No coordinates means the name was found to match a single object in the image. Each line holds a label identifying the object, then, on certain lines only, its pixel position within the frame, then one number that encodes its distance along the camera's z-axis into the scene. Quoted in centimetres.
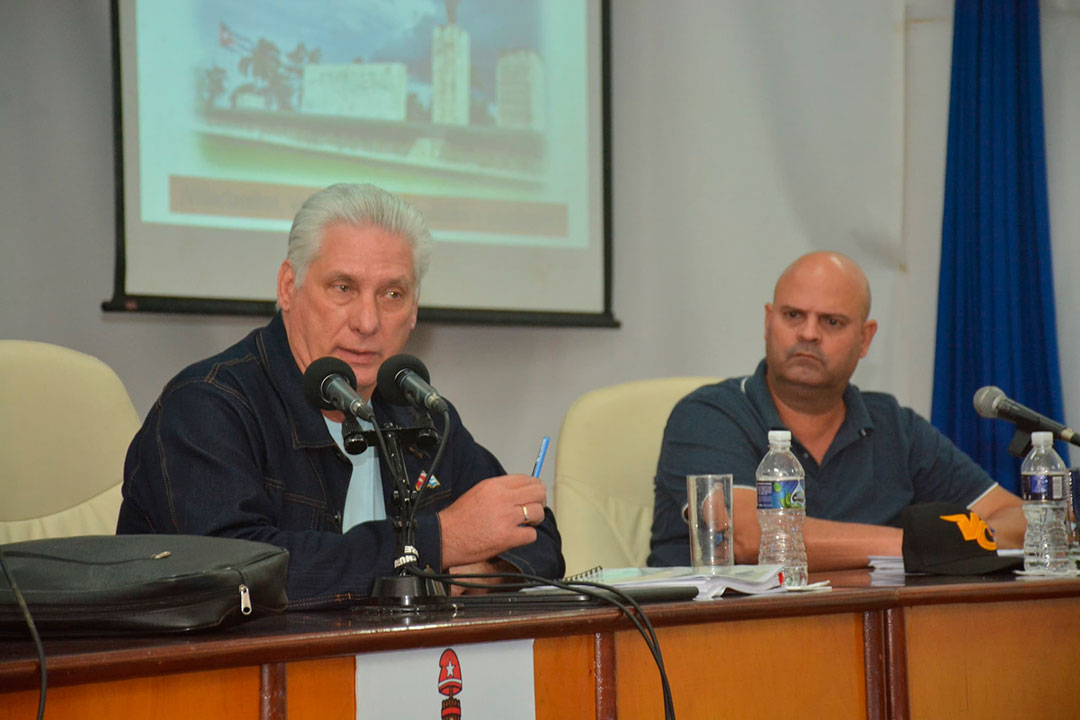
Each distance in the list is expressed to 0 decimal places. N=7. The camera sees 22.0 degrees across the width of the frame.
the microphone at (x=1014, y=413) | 313
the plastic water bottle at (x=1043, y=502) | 311
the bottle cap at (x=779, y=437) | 301
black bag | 253
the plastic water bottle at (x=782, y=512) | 298
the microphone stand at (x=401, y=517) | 271
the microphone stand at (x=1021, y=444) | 315
